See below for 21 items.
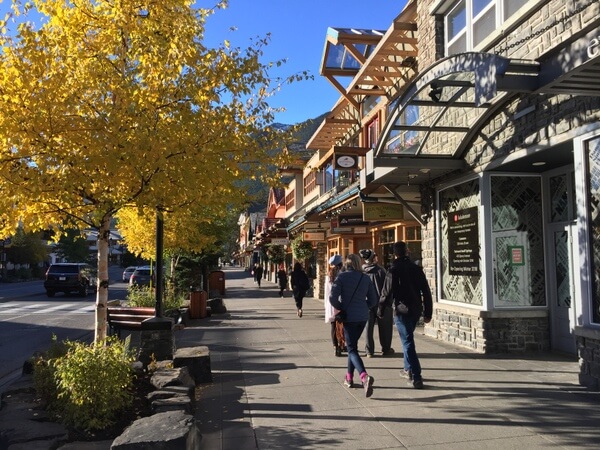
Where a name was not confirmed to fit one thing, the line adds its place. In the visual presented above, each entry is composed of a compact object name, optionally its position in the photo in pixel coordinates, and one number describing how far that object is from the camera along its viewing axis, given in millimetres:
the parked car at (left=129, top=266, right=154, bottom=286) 30884
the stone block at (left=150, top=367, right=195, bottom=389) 5832
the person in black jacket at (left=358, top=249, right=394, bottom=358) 8539
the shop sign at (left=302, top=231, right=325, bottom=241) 22188
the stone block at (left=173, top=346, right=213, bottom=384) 7148
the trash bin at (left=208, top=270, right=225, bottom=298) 25469
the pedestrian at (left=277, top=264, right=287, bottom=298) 26022
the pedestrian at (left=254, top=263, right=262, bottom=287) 35678
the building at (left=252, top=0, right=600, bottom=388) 6160
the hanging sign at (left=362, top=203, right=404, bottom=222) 12590
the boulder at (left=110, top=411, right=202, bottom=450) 3686
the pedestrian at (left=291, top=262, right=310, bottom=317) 15766
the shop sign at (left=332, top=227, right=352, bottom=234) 17062
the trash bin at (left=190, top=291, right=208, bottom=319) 16016
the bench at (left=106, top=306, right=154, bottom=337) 10383
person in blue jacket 6391
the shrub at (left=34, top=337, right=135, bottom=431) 4918
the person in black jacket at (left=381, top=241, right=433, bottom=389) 6461
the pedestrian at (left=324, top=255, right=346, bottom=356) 8683
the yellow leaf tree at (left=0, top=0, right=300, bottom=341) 5742
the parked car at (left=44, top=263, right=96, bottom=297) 27641
